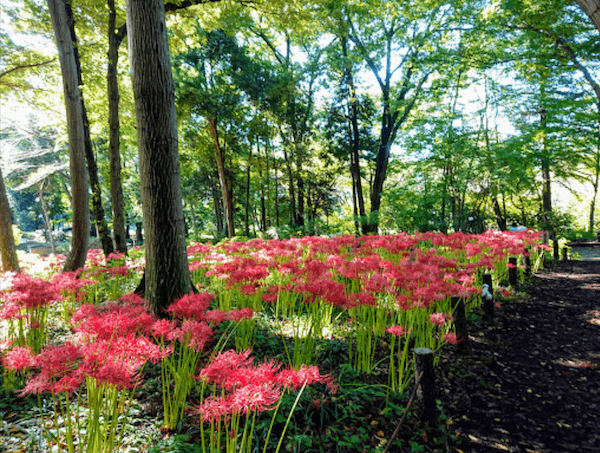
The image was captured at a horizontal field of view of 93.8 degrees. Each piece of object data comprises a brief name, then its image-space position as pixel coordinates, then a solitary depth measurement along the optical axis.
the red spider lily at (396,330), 2.38
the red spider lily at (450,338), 2.57
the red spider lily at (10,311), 2.27
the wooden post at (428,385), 2.24
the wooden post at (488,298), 4.54
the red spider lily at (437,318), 2.55
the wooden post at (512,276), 6.15
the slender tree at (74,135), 5.26
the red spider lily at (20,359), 1.54
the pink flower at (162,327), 1.83
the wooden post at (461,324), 3.42
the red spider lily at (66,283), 2.84
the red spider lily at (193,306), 2.11
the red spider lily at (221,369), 1.27
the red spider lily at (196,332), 1.72
